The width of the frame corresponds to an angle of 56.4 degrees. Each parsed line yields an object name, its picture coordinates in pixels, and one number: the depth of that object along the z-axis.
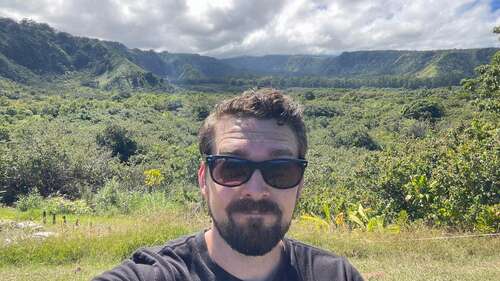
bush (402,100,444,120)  46.28
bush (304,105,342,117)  56.56
